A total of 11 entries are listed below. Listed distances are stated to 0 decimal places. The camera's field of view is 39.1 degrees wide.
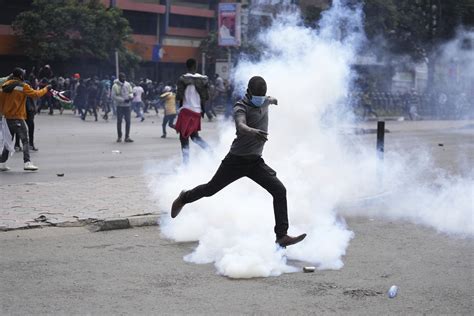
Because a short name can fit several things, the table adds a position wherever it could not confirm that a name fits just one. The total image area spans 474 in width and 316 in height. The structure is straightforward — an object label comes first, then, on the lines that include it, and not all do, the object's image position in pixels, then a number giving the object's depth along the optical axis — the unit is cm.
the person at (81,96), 2620
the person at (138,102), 2678
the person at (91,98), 2617
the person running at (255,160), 595
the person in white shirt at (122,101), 1672
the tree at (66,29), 3341
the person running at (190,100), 1023
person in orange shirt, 1100
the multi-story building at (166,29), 4200
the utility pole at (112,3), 3844
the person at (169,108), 1828
